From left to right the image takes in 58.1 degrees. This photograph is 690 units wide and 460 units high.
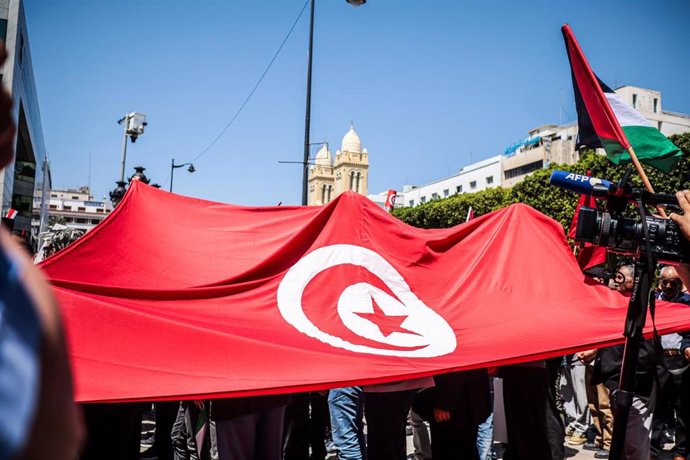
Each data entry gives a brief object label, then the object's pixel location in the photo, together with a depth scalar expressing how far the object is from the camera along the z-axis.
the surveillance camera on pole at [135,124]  16.30
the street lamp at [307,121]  15.28
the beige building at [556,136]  72.50
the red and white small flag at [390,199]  10.80
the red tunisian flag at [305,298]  3.22
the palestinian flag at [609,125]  4.10
